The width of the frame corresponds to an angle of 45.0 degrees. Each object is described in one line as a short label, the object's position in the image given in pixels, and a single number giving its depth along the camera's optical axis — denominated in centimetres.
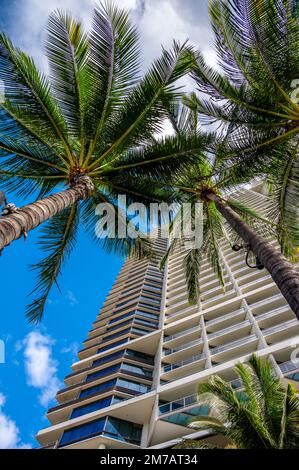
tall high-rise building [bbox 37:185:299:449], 2408
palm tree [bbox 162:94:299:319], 646
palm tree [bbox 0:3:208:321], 805
